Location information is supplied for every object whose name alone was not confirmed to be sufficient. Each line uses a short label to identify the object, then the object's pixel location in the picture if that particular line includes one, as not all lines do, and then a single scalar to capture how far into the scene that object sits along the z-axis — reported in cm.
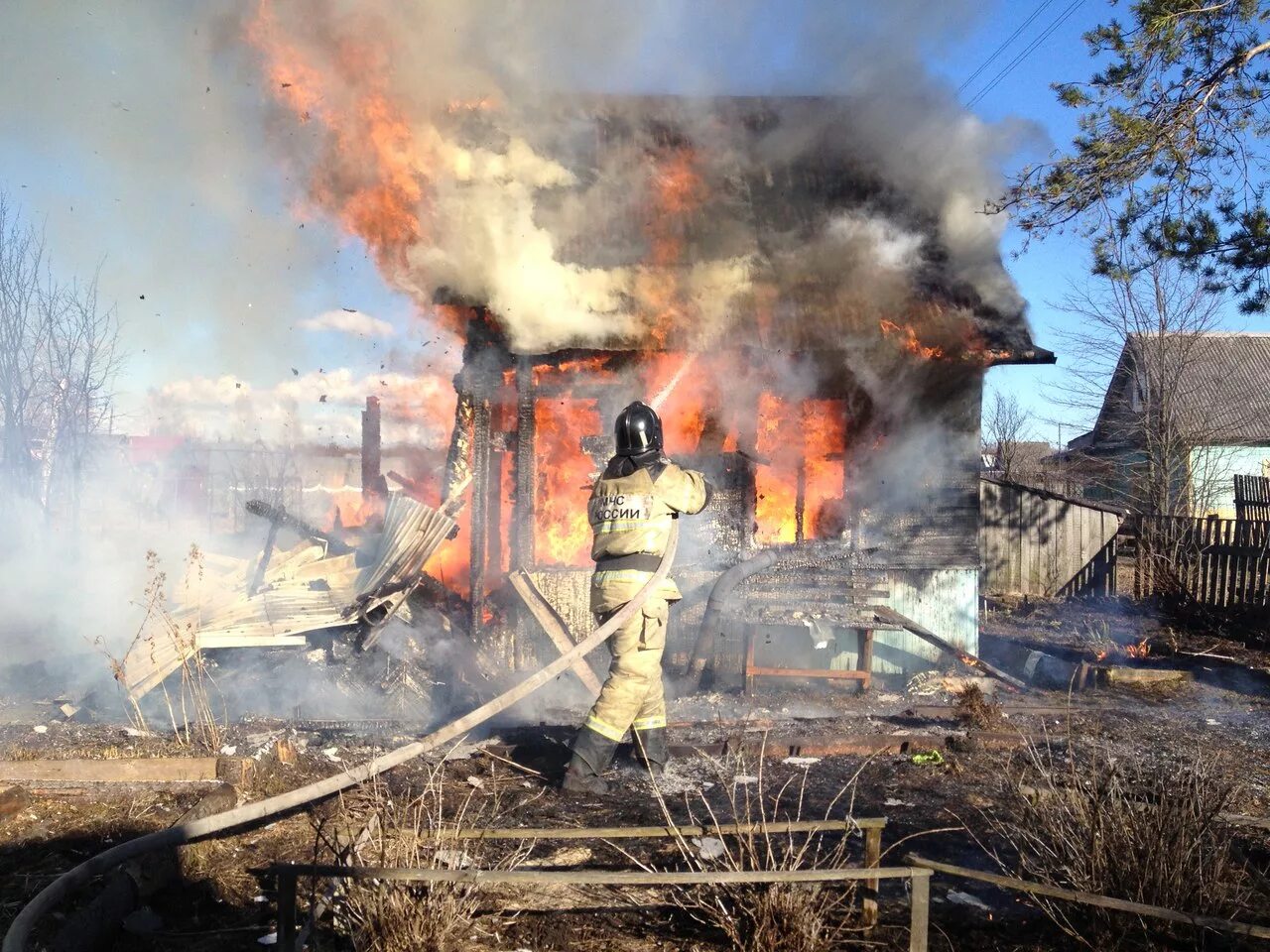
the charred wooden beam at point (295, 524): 913
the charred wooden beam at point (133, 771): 497
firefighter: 525
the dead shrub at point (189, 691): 579
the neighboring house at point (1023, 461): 2683
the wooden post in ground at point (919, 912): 275
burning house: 888
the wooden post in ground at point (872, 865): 313
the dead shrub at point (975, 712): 657
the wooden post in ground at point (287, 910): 262
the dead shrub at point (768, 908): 290
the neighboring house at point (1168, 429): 1547
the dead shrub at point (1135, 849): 298
